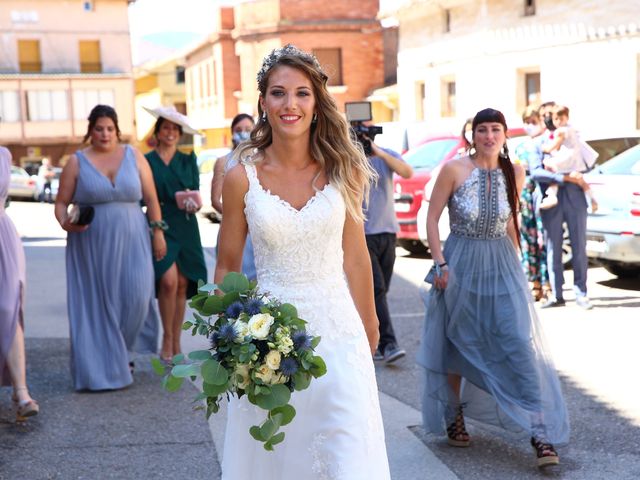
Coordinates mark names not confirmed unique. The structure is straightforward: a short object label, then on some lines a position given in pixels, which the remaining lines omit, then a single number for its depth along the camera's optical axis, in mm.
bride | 3754
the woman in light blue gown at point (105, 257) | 7508
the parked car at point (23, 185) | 41281
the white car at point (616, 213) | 11195
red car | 14820
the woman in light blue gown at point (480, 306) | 5777
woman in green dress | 8180
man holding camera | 8164
